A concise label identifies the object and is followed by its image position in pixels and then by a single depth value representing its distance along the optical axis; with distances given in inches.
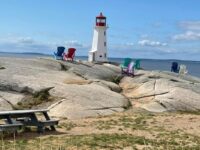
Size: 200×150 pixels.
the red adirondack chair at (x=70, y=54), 1277.1
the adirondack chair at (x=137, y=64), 1454.2
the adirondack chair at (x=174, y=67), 1811.0
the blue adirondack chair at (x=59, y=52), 1303.5
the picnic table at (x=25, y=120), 579.5
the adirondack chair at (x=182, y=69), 1667.1
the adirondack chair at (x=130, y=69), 1239.1
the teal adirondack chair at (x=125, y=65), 1252.0
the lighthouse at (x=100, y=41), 1523.1
